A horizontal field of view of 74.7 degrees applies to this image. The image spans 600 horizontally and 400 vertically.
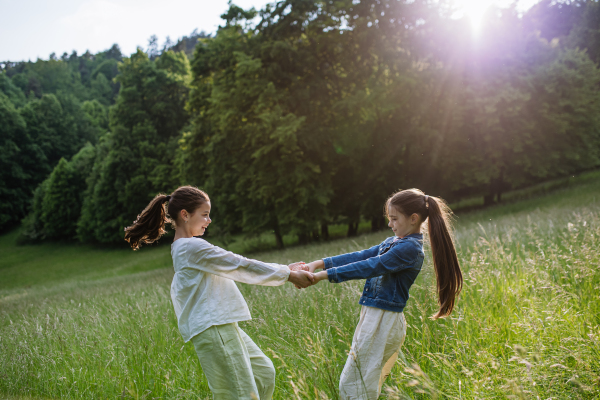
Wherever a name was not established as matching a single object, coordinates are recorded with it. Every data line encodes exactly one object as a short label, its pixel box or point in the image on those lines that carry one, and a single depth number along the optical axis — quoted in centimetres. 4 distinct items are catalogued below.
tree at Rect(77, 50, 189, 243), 3594
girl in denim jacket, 261
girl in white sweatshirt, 265
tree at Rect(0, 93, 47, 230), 4694
